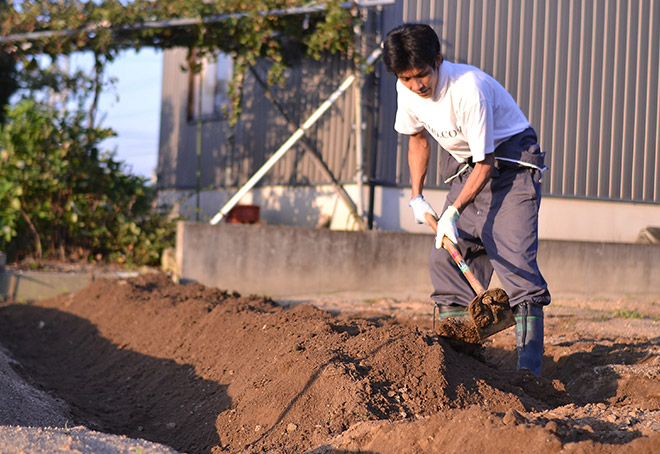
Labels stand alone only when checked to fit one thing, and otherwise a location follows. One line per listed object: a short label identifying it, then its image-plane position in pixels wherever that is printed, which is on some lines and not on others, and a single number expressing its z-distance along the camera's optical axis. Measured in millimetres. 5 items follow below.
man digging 3686
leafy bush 7863
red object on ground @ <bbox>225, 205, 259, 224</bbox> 8336
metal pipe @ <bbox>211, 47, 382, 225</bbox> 7711
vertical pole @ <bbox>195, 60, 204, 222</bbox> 9320
